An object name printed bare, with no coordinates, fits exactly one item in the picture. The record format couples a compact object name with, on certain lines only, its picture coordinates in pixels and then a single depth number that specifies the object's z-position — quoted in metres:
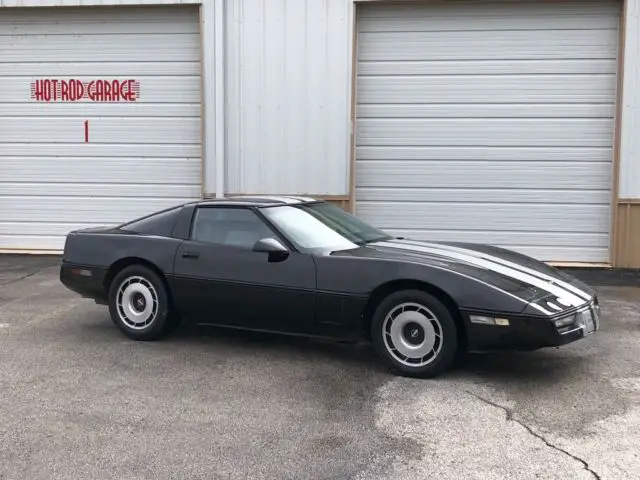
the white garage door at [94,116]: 10.90
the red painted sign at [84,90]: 10.99
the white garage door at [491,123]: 10.05
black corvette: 4.84
